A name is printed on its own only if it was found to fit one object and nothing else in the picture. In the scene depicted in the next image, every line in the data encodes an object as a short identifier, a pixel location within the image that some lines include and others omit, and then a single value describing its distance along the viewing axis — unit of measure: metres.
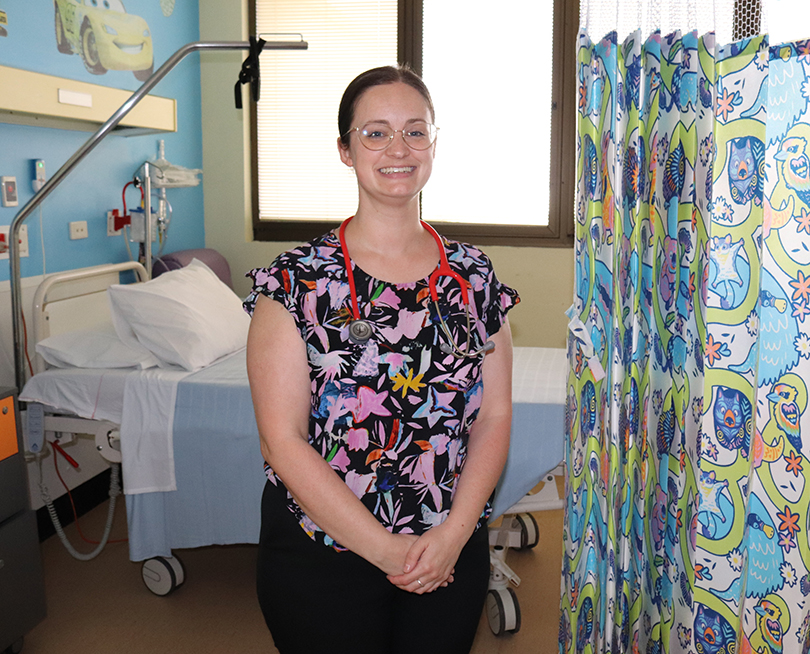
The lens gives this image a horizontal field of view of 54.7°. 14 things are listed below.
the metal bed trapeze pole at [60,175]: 2.46
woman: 1.26
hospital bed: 2.34
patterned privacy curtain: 1.30
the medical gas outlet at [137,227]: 3.34
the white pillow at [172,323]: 2.62
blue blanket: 2.32
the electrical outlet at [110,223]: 3.31
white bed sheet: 2.49
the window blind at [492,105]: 4.01
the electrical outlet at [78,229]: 3.11
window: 4.02
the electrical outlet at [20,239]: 2.71
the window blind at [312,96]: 4.14
